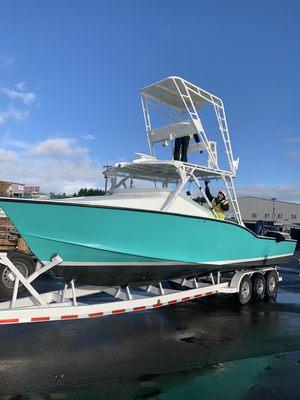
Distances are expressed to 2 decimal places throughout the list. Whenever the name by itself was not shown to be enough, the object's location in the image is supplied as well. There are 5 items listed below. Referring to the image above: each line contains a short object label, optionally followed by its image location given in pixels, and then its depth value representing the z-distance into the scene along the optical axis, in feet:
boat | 20.21
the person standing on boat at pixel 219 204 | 28.89
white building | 270.67
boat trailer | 18.57
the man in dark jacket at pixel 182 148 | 29.17
